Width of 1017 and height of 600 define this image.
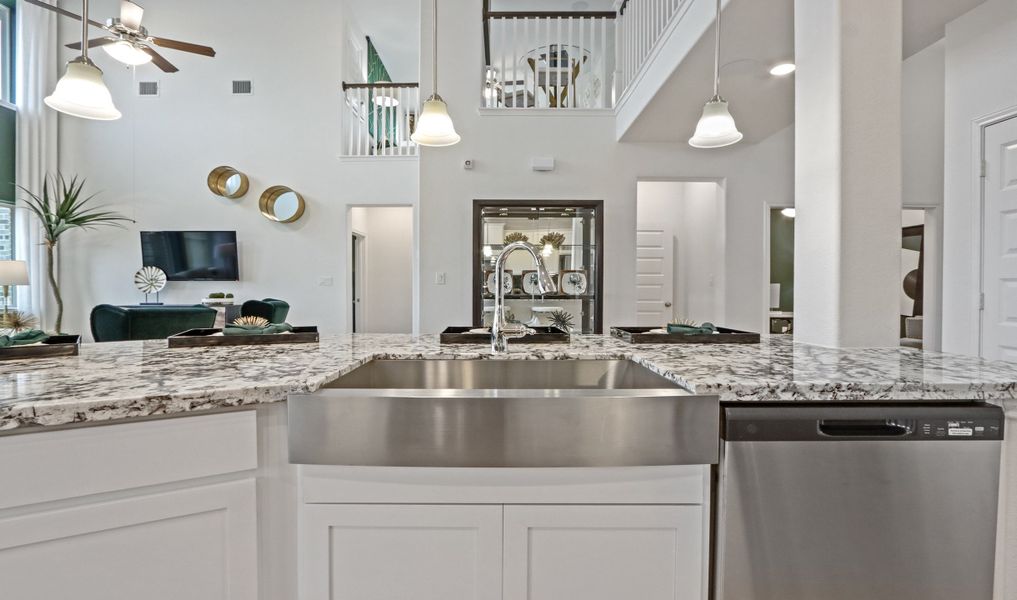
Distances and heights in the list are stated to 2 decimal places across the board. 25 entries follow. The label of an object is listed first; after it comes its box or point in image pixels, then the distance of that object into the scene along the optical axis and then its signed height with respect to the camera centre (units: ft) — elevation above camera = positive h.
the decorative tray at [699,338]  5.43 -0.58
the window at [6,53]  16.92 +8.99
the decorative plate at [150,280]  18.13 +0.38
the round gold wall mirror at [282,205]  18.16 +3.46
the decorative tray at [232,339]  5.19 -0.59
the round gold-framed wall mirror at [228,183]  18.12 +4.35
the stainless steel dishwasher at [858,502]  3.07 -1.45
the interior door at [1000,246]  7.41 +0.78
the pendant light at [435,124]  6.42 +2.40
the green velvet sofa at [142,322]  9.84 -0.74
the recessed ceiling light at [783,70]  8.75 +4.42
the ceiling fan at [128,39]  9.01 +5.27
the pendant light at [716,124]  6.26 +2.36
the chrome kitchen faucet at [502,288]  4.74 +0.03
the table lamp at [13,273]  12.90 +0.46
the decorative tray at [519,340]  5.44 -0.58
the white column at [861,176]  4.90 +1.28
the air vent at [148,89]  18.48 +8.29
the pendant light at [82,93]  5.23 +2.34
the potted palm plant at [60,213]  16.72 +2.95
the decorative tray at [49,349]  4.24 -0.59
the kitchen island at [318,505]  2.65 -1.45
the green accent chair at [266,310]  13.23 -0.60
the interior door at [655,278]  19.25 +0.56
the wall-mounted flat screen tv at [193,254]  18.15 +1.44
